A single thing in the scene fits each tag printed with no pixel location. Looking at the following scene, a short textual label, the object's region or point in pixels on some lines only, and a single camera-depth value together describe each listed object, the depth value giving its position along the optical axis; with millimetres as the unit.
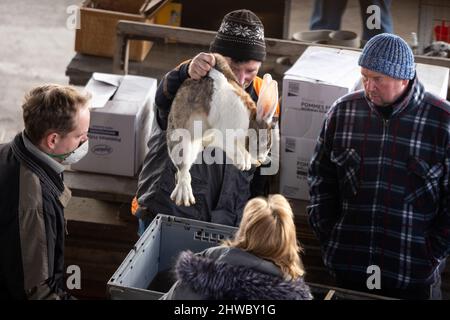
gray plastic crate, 5891
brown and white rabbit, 4640
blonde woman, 4671
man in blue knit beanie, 5841
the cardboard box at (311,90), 6691
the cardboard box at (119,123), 7167
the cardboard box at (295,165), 6960
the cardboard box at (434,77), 6741
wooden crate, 10581
